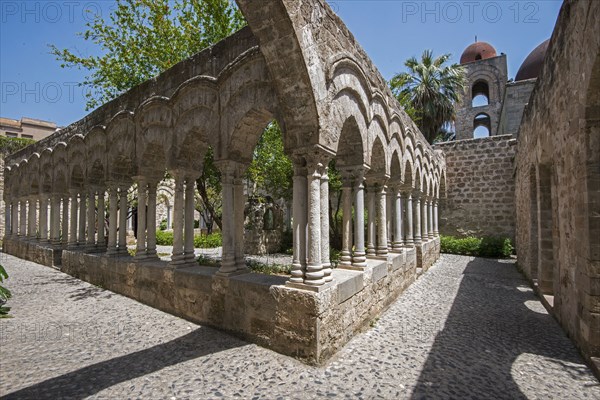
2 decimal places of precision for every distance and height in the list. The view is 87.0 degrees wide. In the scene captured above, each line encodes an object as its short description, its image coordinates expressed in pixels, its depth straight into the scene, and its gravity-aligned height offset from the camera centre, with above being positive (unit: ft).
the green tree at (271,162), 31.12 +5.21
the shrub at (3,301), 15.70 -5.13
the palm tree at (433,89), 59.06 +23.11
